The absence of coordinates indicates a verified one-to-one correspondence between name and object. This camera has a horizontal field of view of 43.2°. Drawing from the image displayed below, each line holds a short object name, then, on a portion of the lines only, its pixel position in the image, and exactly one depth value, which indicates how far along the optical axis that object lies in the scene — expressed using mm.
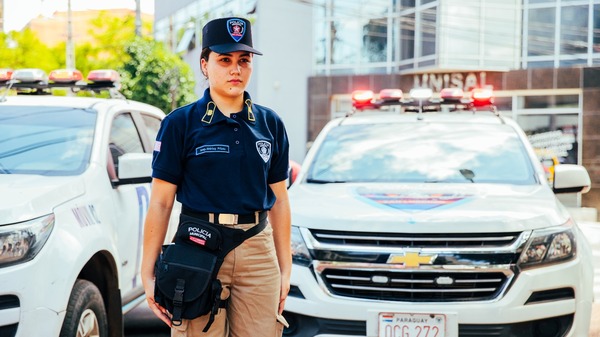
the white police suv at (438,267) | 3639
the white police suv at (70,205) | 3125
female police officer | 2549
